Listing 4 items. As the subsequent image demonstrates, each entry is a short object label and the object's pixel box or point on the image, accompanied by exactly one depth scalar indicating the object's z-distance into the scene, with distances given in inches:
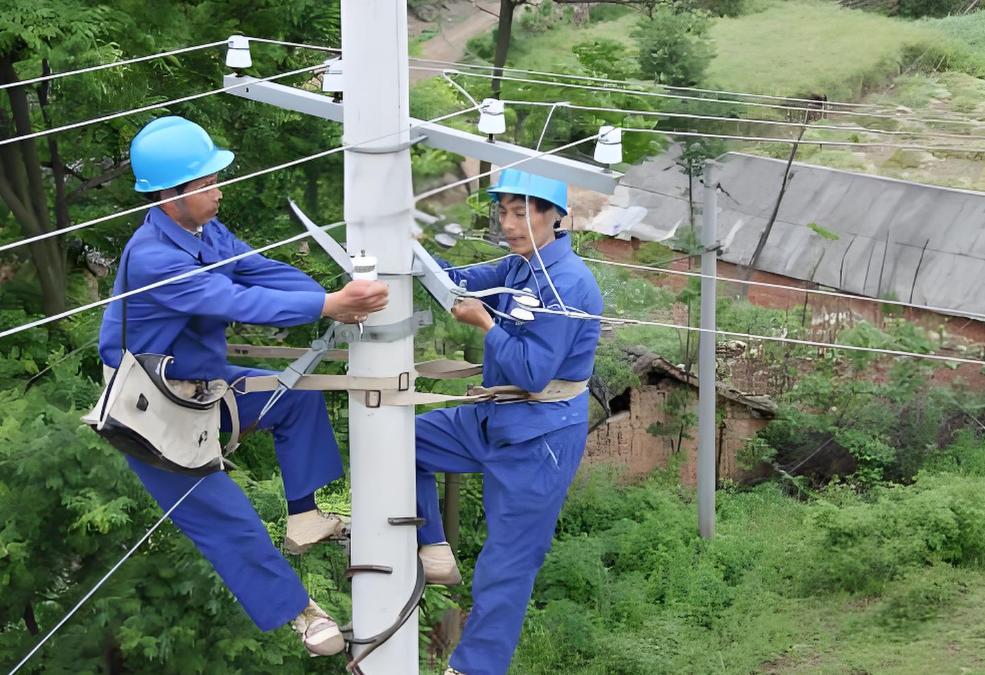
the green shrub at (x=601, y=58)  554.6
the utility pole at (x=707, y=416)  497.7
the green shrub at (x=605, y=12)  944.3
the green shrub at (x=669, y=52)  666.8
